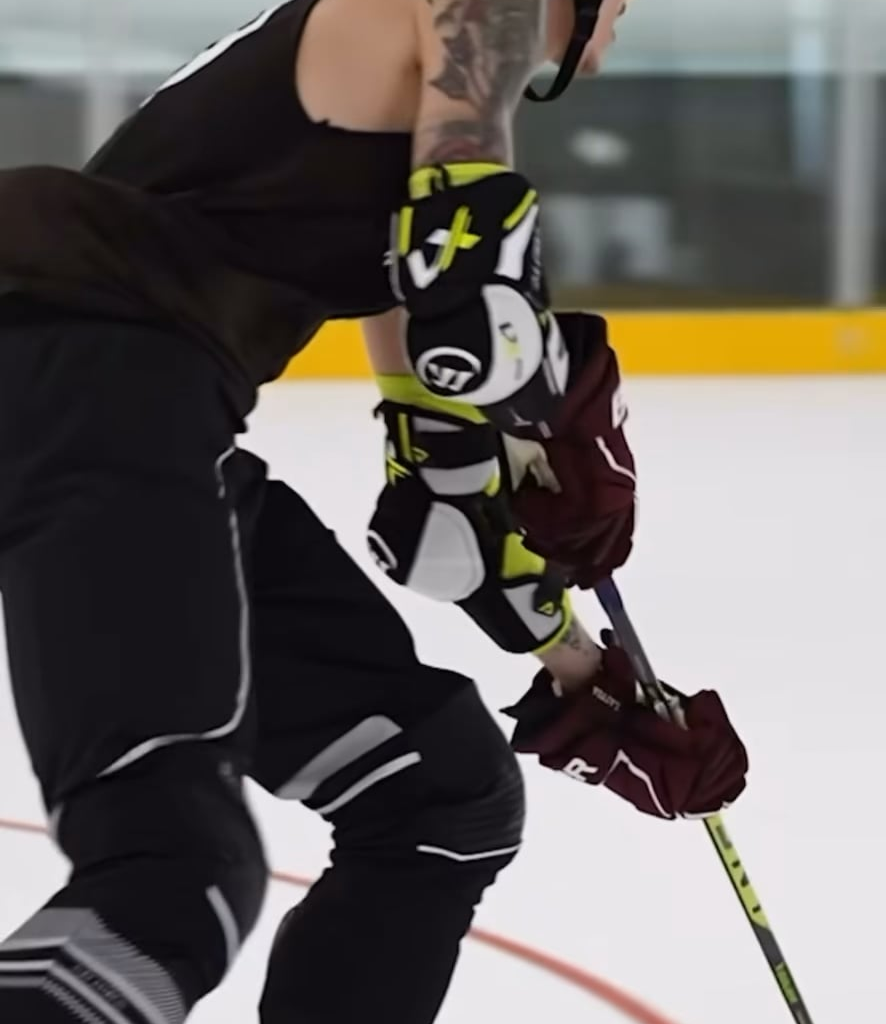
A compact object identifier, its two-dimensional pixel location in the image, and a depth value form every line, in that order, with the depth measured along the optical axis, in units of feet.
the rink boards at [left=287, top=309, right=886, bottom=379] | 90.54
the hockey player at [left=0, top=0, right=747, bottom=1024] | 27.30
